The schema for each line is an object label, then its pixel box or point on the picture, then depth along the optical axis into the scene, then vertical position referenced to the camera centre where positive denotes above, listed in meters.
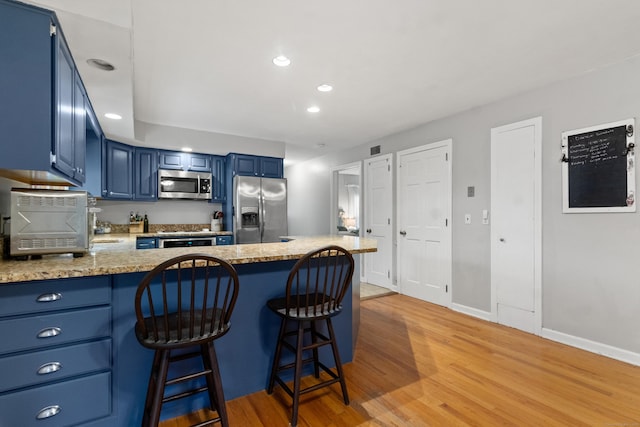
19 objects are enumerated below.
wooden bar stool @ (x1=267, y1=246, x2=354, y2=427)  1.76 -0.59
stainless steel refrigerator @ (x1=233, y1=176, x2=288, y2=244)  4.84 +0.09
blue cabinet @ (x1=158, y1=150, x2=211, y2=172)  4.76 +0.85
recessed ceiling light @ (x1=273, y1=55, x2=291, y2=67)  2.45 +1.25
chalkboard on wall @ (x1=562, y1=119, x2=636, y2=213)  2.51 +0.40
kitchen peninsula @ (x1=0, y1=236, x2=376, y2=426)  1.37 -0.62
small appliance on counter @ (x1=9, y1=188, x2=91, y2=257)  1.67 -0.04
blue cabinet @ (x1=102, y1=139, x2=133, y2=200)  4.28 +0.63
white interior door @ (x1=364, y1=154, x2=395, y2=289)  4.84 -0.04
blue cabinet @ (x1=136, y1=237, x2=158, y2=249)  4.08 -0.37
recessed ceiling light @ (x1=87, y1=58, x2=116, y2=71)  2.10 +1.05
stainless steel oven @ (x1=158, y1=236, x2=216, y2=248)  4.27 -0.39
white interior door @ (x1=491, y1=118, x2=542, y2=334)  3.07 -0.10
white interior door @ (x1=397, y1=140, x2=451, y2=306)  3.97 -0.11
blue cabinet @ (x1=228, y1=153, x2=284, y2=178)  4.95 +0.81
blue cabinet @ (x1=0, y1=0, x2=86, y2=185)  1.51 +0.65
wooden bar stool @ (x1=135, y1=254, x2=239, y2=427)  1.38 -0.55
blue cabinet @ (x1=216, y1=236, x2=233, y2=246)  4.76 -0.40
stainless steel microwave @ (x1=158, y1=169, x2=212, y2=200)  4.74 +0.47
